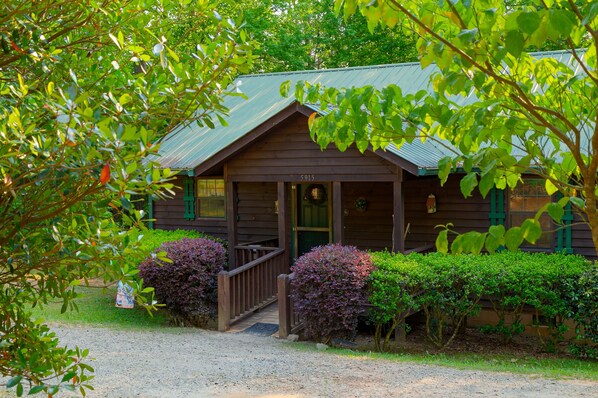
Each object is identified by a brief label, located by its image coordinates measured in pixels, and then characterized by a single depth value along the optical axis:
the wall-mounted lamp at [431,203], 13.01
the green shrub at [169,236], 14.02
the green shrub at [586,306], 9.96
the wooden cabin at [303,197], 12.13
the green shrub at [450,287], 10.56
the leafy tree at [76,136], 3.28
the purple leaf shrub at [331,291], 10.59
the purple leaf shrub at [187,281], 12.22
